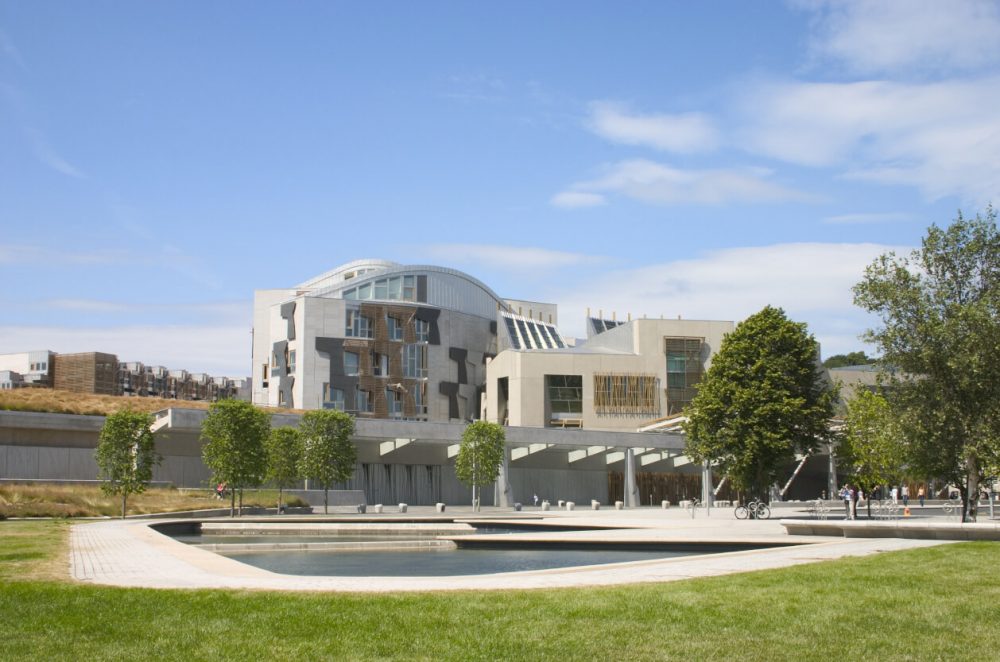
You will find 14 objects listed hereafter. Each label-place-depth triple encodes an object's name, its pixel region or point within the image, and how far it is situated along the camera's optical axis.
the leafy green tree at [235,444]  41.41
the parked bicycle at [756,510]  40.11
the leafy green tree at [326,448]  47.12
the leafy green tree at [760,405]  42.97
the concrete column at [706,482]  52.89
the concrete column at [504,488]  58.72
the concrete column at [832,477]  64.19
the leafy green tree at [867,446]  30.29
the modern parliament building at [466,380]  62.16
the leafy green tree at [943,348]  26.16
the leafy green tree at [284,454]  46.27
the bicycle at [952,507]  48.89
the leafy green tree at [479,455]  52.66
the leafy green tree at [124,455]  38.62
